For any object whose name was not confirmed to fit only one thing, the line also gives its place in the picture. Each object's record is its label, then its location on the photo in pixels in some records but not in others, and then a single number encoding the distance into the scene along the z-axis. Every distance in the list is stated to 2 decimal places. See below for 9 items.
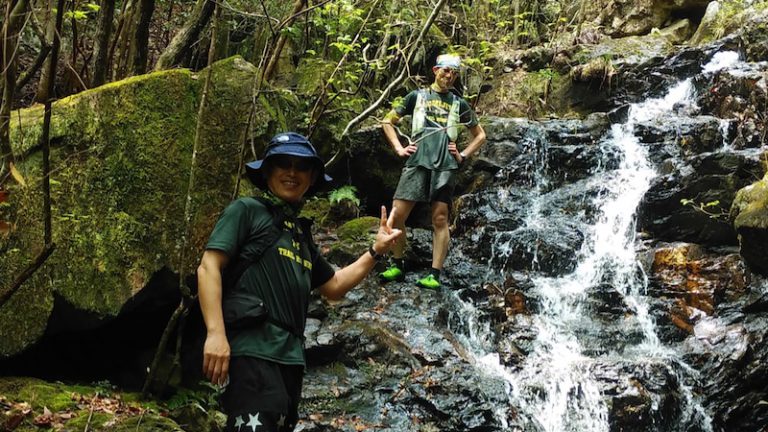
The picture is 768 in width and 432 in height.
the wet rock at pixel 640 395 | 5.69
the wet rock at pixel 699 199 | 8.18
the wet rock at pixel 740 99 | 9.96
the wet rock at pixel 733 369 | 5.74
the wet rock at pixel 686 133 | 10.10
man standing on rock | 6.78
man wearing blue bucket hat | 2.74
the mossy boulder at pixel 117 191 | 4.30
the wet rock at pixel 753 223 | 6.45
